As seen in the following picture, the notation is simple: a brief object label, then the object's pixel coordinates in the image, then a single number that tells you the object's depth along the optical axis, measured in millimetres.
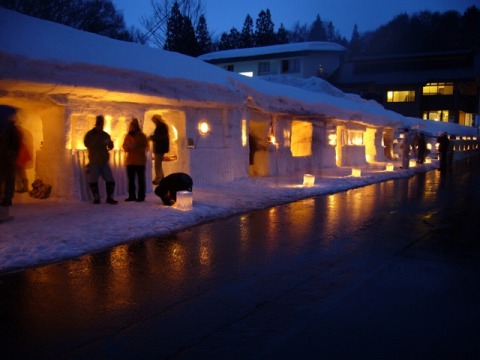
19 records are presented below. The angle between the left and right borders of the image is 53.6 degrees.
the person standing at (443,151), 23188
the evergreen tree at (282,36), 68812
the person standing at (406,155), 24219
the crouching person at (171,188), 10367
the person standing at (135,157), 10520
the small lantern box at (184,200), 9822
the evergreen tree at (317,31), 97106
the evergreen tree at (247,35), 65625
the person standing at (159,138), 12445
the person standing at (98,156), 10102
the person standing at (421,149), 29375
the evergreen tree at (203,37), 54725
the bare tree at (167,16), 45531
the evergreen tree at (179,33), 48844
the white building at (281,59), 48344
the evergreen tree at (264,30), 65938
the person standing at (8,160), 8320
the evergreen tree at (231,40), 64000
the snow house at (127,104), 9883
